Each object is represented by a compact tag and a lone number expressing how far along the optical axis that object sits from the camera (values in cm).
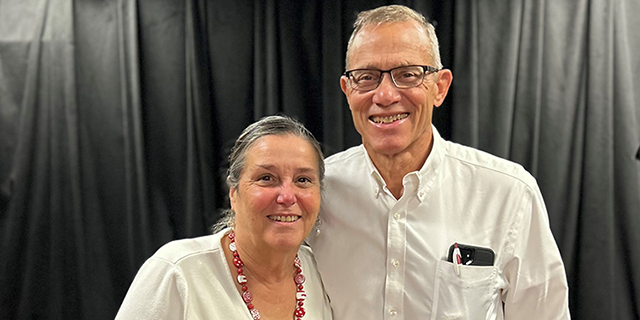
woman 172
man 188
